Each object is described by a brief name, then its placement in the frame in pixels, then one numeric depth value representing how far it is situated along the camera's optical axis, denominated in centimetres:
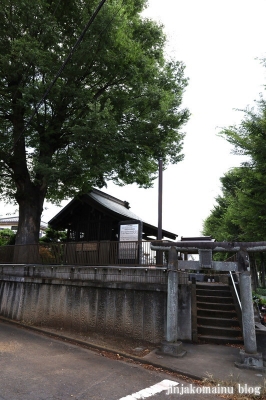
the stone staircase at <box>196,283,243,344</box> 786
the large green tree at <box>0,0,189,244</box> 1138
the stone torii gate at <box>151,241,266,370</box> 611
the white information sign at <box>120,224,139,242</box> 1101
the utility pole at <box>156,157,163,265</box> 1078
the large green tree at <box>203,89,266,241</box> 1102
